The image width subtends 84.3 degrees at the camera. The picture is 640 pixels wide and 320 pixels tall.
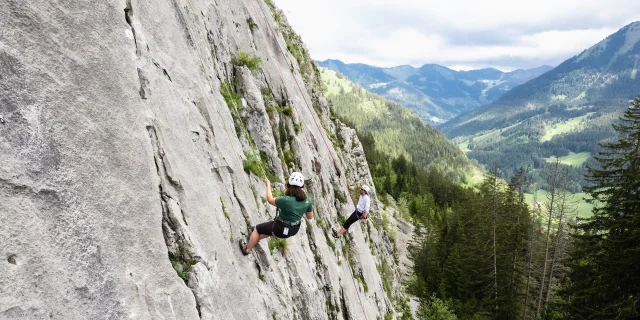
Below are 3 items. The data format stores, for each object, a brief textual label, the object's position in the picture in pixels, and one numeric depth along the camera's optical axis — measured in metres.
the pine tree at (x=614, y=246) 21.39
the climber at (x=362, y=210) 19.03
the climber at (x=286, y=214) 9.52
